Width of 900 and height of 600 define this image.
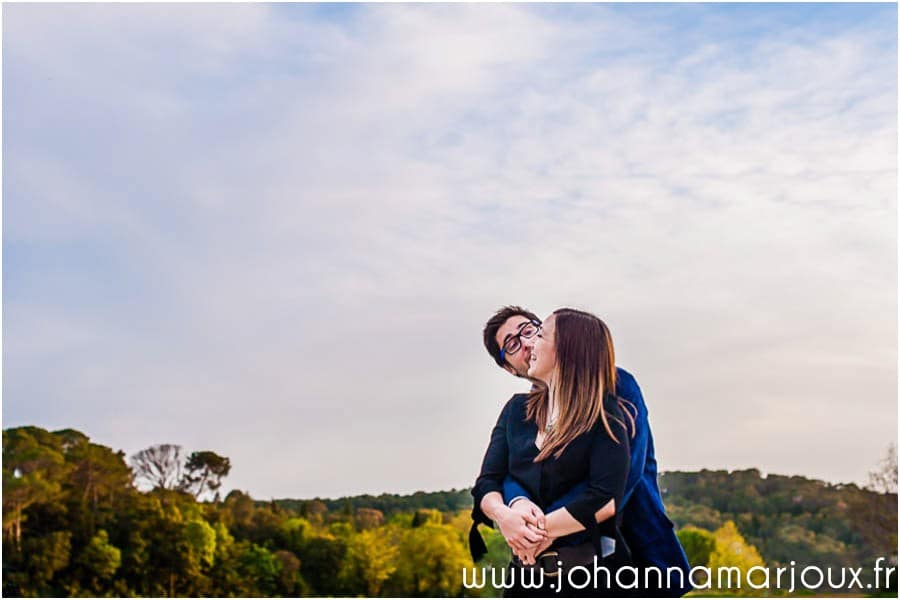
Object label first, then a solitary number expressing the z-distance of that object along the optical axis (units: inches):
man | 109.3
